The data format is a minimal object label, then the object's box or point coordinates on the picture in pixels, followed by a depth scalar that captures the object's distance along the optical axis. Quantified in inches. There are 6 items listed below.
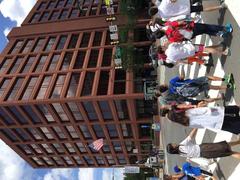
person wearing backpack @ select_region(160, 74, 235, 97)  222.1
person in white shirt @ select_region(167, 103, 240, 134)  184.1
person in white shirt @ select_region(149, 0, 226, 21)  230.2
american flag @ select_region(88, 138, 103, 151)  731.0
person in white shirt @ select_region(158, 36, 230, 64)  230.6
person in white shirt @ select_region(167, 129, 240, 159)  187.8
